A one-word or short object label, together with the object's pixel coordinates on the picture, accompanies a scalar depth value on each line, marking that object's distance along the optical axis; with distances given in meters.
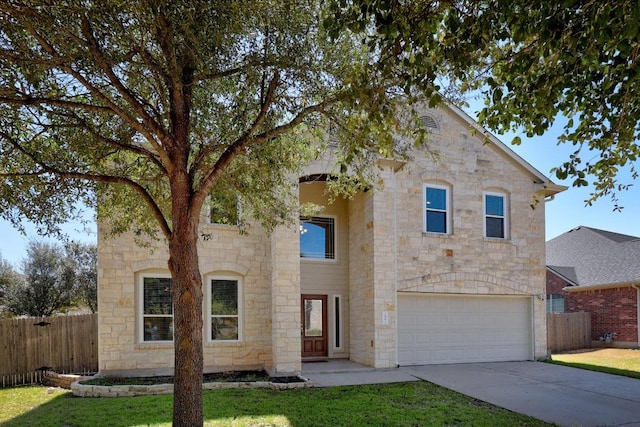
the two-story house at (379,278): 11.64
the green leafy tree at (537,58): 4.61
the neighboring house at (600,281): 19.19
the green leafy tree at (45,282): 19.14
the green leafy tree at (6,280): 18.92
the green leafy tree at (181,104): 5.34
